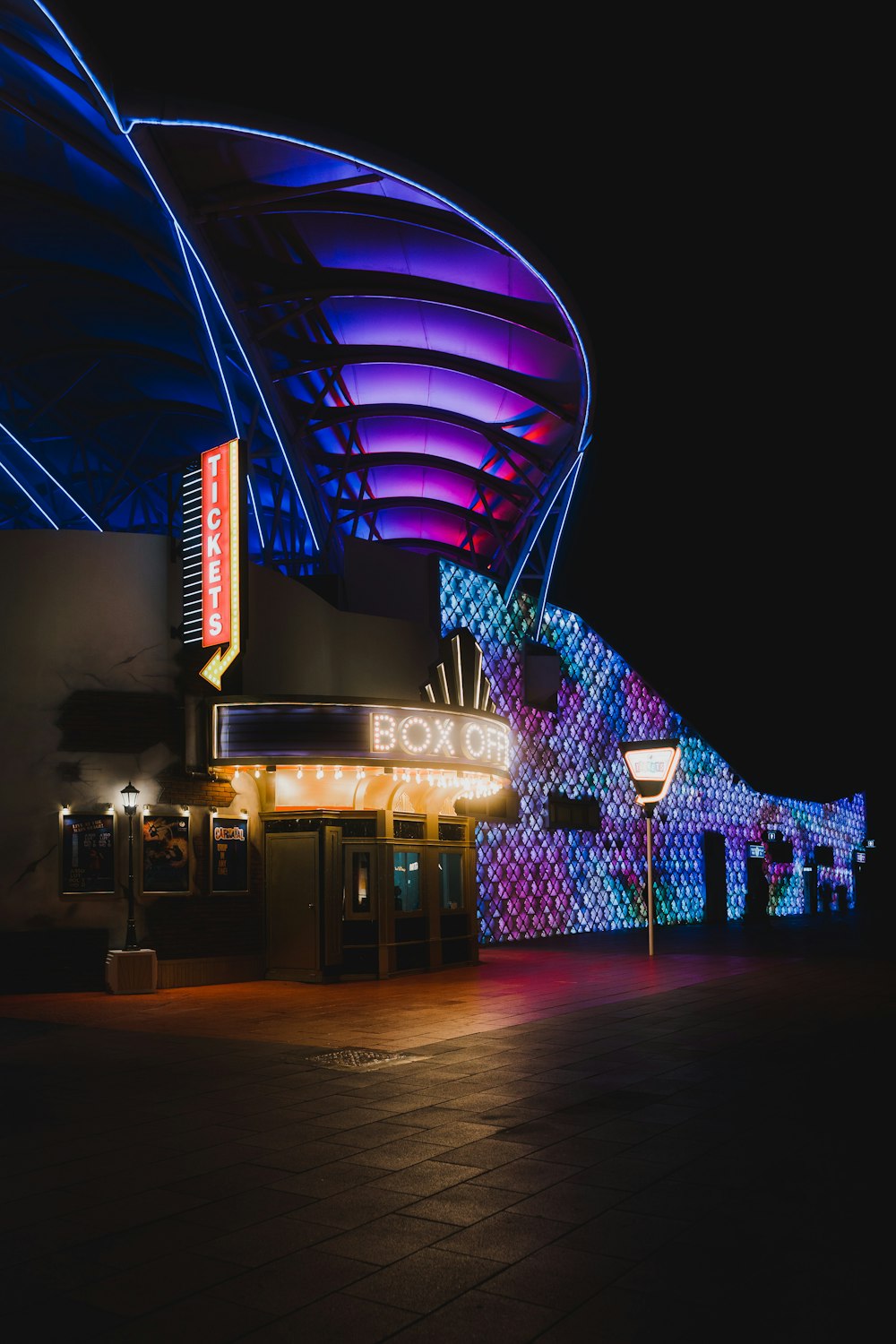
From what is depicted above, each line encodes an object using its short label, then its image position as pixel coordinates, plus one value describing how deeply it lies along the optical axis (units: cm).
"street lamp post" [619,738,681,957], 2261
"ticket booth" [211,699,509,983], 1725
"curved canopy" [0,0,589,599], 2331
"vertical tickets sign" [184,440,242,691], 1628
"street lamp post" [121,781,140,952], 1562
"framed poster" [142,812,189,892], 1653
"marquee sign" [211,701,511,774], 1712
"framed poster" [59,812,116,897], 1596
